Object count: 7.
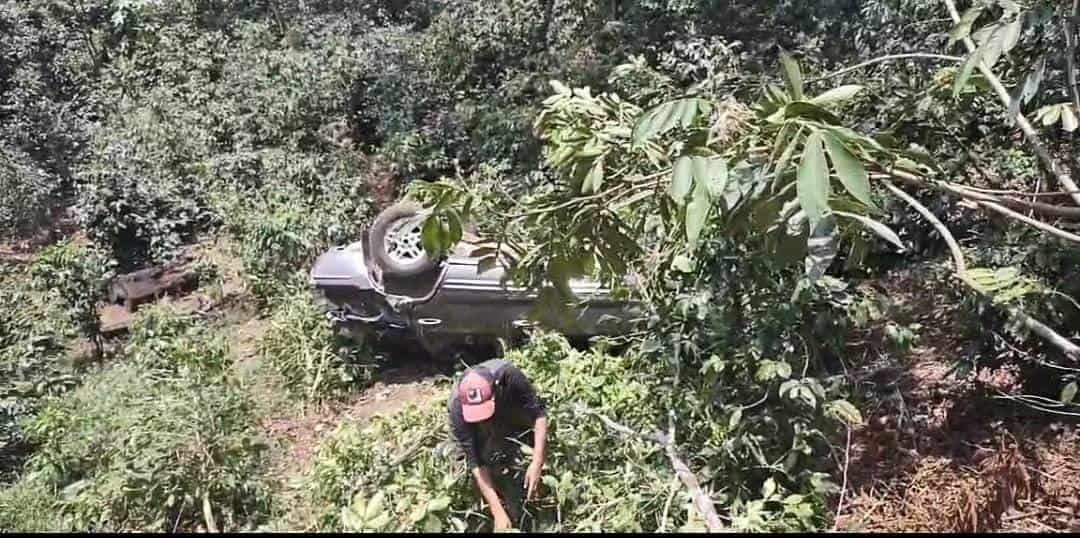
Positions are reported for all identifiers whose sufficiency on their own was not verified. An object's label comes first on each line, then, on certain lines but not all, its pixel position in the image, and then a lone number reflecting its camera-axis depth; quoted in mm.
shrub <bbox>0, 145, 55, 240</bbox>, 9430
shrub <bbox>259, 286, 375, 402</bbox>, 5945
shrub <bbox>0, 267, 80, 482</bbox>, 5668
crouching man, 3625
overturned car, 5648
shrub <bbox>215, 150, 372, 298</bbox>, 7211
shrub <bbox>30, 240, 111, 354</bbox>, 7055
